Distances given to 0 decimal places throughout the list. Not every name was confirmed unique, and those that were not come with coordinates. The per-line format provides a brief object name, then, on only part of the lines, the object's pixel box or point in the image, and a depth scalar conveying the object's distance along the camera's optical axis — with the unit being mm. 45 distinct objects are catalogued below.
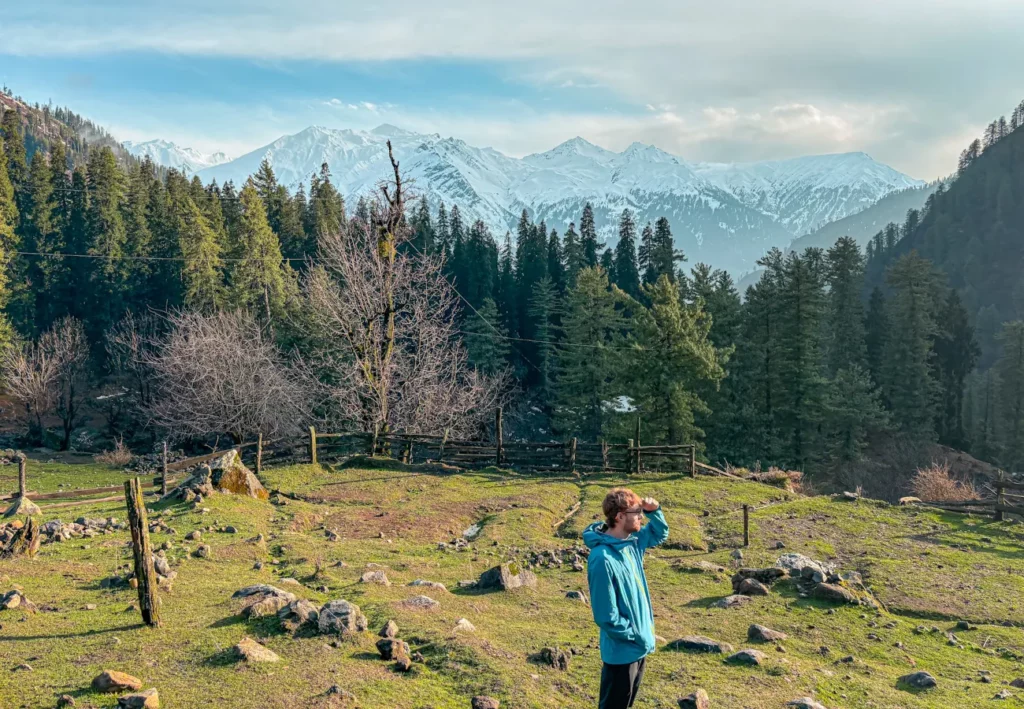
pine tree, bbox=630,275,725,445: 36969
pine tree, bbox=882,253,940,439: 52844
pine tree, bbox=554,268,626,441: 49844
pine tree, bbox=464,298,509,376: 60562
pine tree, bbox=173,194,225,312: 50469
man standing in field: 5246
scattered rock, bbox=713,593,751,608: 11617
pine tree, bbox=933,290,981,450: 64188
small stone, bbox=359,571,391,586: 11422
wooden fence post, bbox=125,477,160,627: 8711
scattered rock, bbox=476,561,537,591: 11727
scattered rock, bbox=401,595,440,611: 10125
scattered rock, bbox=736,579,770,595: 12047
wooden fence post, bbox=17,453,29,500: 18484
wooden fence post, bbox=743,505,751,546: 16578
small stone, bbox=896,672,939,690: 8609
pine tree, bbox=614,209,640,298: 72250
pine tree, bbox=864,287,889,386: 60656
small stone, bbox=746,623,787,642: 9703
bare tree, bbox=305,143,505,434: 28516
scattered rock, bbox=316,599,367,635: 8703
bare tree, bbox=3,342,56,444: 43969
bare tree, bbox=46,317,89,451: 46112
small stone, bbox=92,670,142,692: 6863
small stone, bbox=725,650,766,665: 8773
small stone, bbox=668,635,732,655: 9188
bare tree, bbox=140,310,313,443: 34656
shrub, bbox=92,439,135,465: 38406
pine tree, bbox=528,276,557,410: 62719
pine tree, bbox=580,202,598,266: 75688
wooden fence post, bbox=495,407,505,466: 26938
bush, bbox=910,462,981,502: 25578
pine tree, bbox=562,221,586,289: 70562
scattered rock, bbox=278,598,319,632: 8695
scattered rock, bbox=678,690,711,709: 7377
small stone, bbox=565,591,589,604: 11547
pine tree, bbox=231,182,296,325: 48406
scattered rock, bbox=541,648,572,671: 8359
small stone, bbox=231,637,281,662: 7738
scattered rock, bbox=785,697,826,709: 7500
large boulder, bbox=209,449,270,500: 17859
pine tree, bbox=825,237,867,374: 58531
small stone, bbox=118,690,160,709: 6531
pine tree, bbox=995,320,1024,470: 55656
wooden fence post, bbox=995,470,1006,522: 20891
